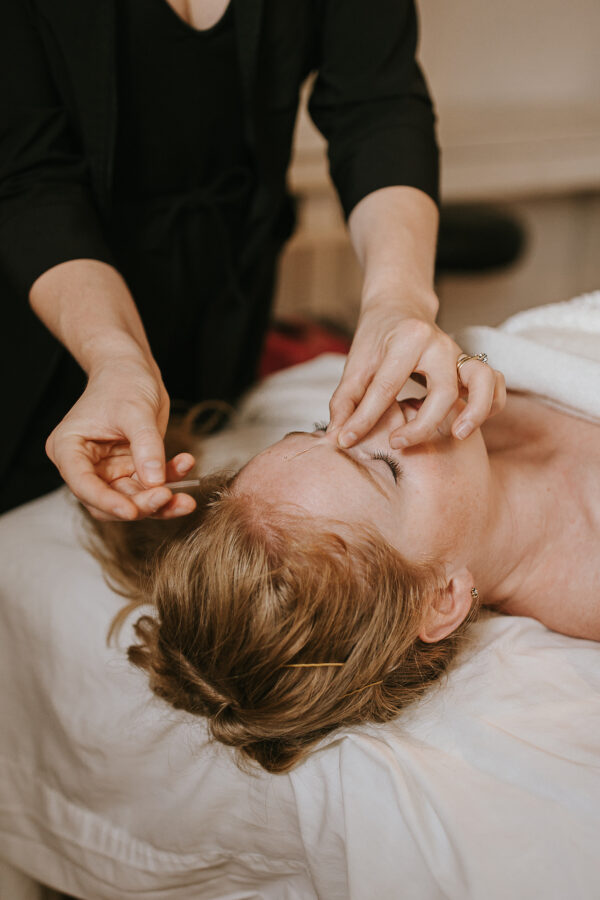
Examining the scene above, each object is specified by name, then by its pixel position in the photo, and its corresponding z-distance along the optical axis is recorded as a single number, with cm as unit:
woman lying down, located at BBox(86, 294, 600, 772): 87
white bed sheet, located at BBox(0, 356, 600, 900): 78
